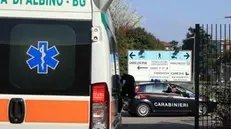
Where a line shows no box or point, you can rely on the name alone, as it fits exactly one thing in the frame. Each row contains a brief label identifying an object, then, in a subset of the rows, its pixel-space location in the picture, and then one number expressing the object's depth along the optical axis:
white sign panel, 29.83
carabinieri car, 20.03
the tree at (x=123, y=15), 48.10
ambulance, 4.45
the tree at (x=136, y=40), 41.59
